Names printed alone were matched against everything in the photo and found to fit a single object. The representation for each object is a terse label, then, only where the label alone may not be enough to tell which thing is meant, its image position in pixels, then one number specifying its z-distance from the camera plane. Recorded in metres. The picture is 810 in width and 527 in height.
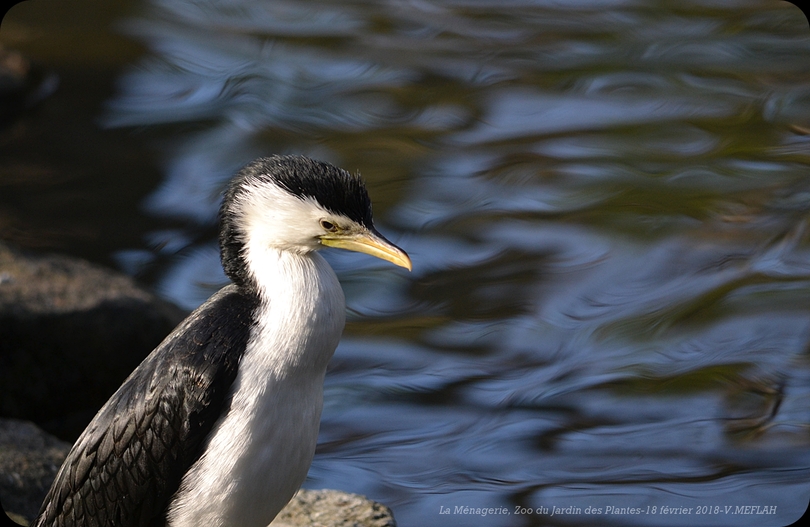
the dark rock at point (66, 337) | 10.60
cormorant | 6.84
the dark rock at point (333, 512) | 8.59
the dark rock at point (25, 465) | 8.70
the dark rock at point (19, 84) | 17.52
